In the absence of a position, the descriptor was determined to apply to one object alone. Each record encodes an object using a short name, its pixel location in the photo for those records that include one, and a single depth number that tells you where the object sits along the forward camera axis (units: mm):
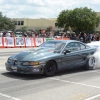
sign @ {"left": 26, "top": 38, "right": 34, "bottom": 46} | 26534
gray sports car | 8954
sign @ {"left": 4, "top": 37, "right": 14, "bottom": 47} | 24305
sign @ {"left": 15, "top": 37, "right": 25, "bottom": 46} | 25312
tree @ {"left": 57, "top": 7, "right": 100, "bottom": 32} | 78062
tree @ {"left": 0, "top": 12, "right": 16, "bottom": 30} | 80812
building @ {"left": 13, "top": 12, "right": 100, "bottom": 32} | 107812
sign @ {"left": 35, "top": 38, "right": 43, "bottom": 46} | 27758
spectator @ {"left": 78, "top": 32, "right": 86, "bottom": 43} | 35025
